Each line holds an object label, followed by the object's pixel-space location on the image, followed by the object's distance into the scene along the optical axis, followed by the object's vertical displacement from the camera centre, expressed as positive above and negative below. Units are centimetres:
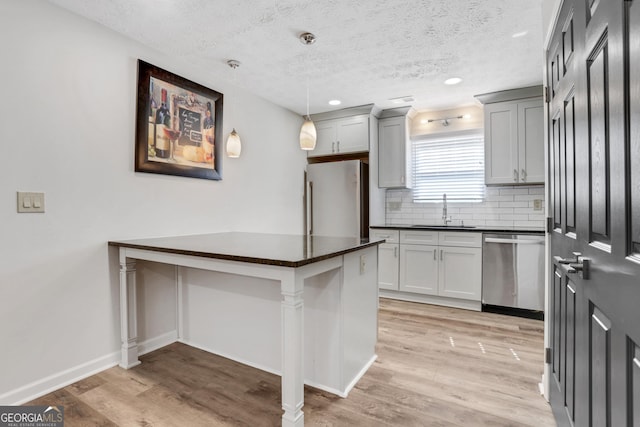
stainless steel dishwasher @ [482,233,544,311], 324 -66
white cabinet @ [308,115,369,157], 418 +98
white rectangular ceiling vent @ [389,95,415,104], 376 +130
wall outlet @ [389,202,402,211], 459 +4
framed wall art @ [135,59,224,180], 249 +72
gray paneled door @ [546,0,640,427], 72 -1
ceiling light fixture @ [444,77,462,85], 320 +129
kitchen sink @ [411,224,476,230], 370 -23
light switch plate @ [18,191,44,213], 189 +6
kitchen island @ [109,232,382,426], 156 -53
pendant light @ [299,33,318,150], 255 +59
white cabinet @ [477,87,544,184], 345 +77
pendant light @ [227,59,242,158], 272 +55
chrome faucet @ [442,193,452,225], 426 -3
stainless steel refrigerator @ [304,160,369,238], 404 +14
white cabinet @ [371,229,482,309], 358 -67
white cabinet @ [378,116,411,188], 421 +74
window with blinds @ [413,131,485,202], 410 +54
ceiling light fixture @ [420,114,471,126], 409 +117
